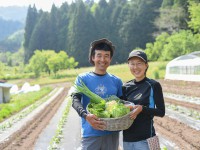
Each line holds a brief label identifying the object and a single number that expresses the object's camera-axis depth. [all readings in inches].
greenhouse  958.9
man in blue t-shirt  126.0
